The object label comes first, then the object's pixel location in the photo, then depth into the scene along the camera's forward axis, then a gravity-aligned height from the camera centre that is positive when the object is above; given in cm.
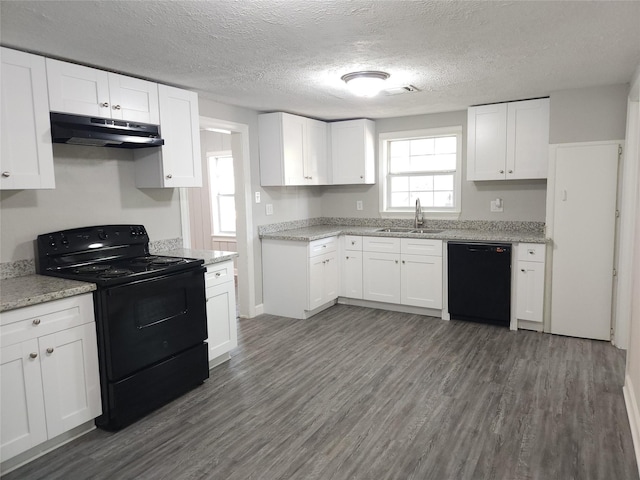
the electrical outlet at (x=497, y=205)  476 -9
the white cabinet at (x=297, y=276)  461 -80
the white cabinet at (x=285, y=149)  469 +58
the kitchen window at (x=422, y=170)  512 +35
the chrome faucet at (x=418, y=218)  517 -23
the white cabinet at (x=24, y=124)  240 +47
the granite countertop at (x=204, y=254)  333 -39
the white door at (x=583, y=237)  377 -38
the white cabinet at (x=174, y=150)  332 +43
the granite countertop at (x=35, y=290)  218 -44
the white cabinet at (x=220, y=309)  337 -83
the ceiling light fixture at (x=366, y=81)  324 +90
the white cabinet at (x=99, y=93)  263 +74
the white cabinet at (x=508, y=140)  423 +56
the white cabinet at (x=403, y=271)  459 -78
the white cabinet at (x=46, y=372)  216 -86
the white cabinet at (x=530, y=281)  407 -80
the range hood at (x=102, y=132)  263 +48
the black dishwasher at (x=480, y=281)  420 -83
